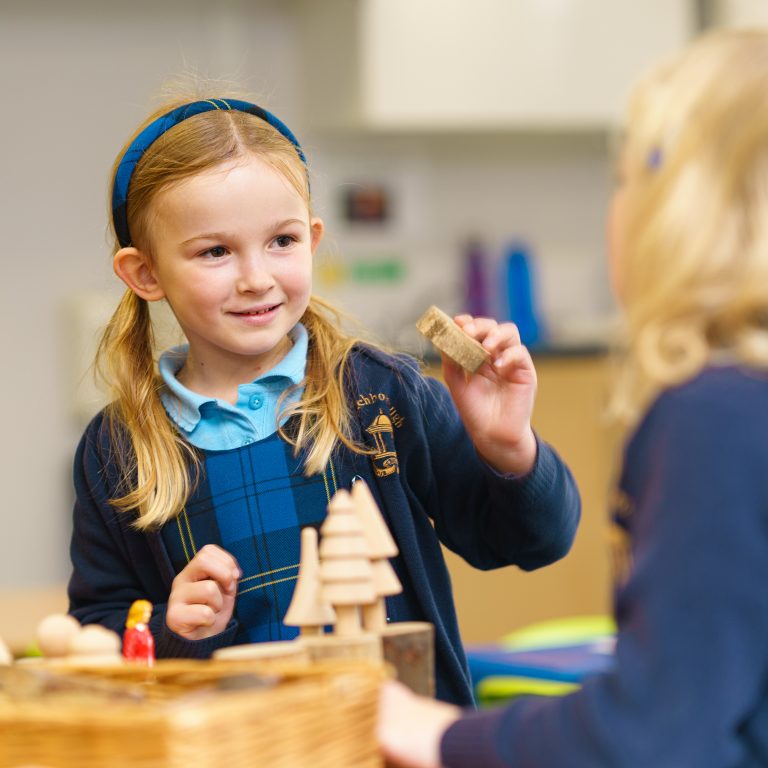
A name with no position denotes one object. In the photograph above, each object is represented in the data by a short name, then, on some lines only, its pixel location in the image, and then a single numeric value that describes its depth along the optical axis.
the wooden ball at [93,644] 1.68
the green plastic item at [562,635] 2.75
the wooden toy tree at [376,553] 1.64
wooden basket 1.51
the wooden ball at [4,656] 1.67
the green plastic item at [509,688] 2.46
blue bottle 3.99
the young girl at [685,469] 1.51
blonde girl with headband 1.90
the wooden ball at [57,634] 1.69
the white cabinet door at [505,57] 3.73
